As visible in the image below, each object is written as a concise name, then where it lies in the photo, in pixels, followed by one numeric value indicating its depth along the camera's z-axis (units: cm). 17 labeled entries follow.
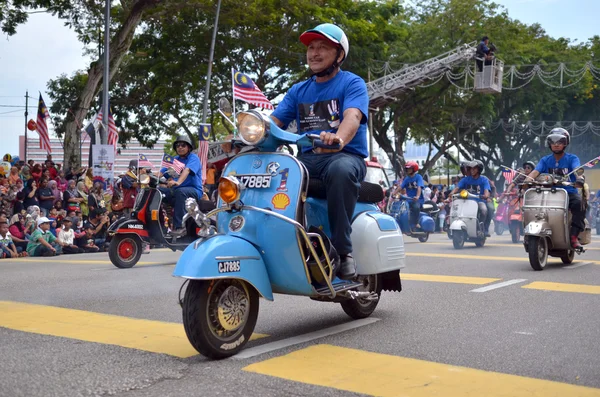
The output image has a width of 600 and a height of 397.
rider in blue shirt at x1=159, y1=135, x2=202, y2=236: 1076
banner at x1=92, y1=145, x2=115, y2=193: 1945
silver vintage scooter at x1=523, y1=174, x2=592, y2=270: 989
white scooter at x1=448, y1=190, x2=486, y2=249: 1434
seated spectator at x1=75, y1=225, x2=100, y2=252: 1574
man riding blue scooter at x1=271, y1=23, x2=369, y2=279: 497
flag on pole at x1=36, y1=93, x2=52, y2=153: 2223
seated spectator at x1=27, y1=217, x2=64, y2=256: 1446
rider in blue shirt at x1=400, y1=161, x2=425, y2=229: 1736
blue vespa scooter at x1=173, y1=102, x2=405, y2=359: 431
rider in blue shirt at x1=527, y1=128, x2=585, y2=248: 1016
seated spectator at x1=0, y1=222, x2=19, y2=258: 1399
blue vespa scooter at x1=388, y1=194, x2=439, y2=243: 1680
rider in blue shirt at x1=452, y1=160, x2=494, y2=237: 1480
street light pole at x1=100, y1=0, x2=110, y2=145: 2095
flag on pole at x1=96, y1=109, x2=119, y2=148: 2202
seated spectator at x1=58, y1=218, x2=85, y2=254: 1514
